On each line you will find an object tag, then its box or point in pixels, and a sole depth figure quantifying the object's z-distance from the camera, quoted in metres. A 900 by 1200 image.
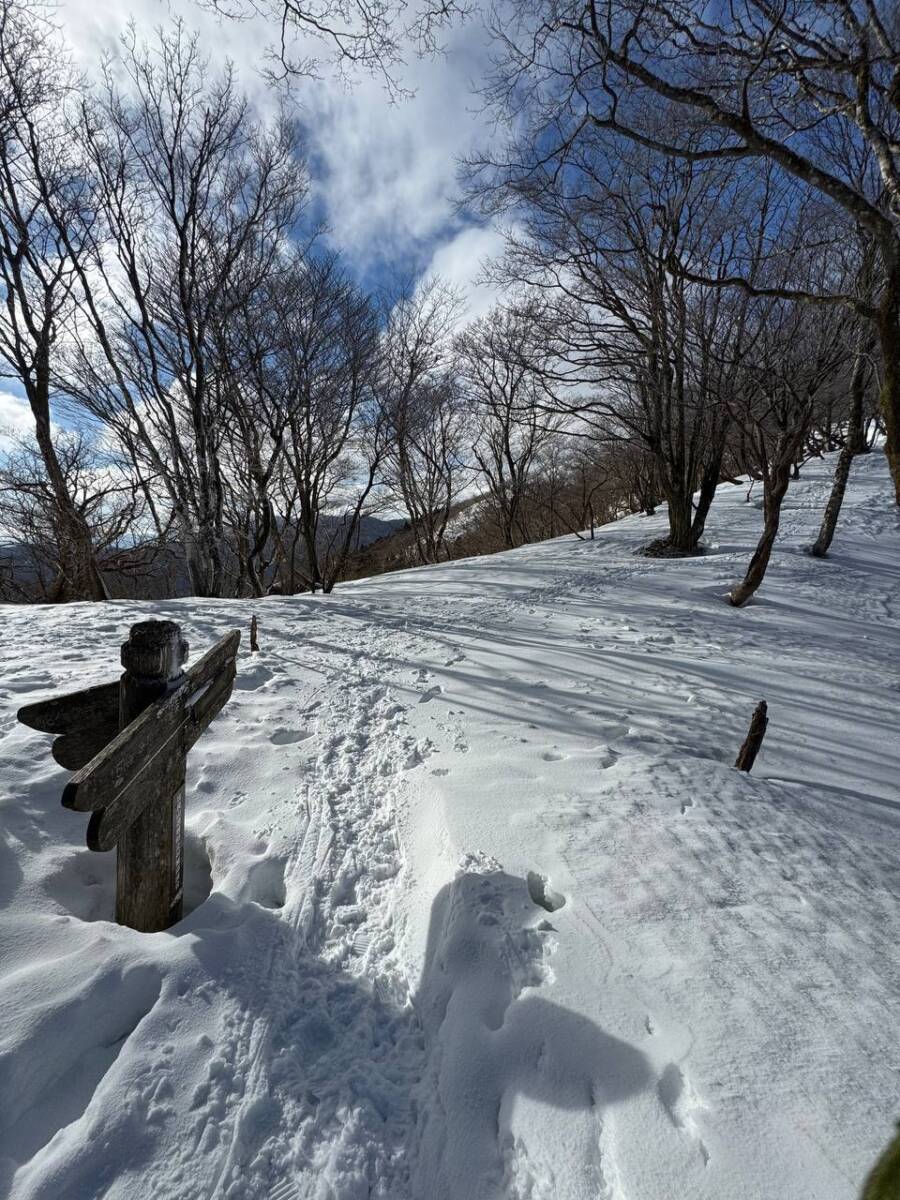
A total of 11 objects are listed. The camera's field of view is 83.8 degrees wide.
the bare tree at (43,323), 9.05
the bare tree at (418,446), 15.70
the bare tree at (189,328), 10.33
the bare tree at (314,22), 3.78
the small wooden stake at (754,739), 3.34
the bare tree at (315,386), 11.53
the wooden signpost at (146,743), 1.74
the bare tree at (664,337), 8.12
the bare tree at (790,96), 3.46
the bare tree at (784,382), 6.77
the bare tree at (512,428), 10.85
